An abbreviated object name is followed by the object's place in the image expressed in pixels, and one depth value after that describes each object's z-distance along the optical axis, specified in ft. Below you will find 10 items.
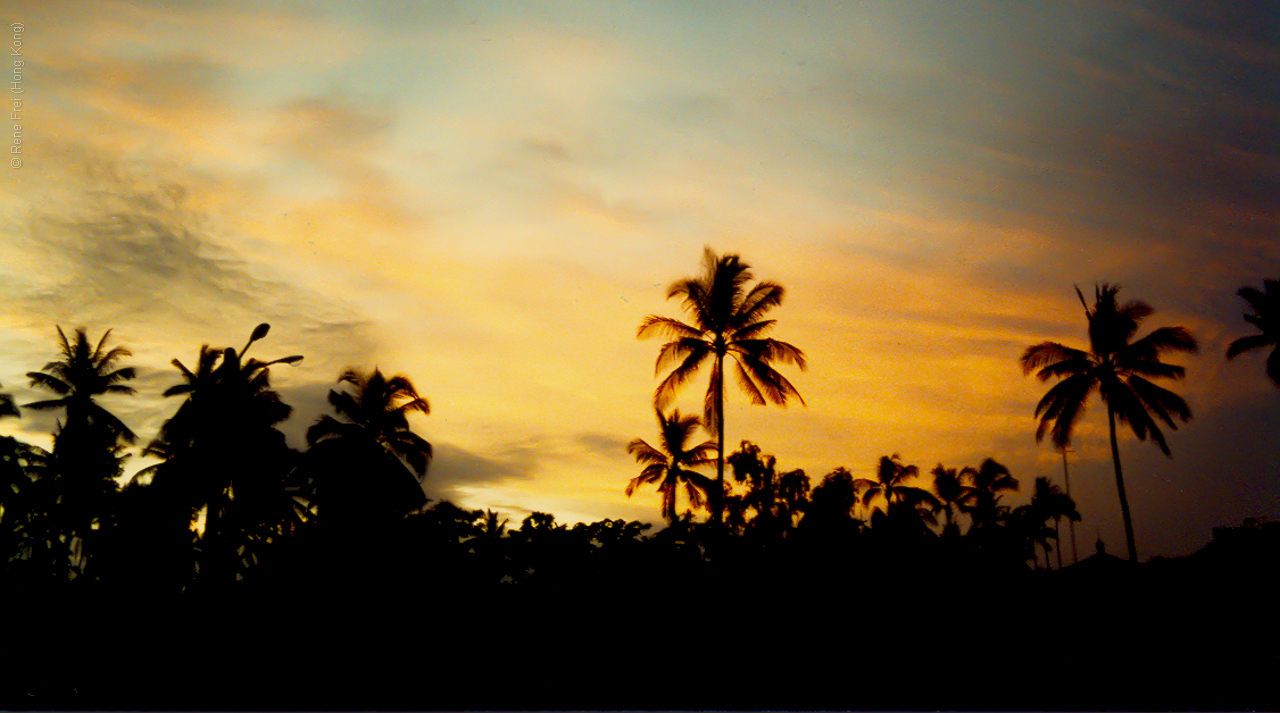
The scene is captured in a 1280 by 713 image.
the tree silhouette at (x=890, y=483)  206.49
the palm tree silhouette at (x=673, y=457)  139.64
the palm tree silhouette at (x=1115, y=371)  102.78
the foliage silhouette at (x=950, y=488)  228.84
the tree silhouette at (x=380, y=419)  118.83
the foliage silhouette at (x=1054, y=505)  209.97
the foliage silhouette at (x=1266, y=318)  109.50
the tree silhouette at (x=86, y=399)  124.88
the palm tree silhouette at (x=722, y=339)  93.86
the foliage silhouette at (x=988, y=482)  228.43
